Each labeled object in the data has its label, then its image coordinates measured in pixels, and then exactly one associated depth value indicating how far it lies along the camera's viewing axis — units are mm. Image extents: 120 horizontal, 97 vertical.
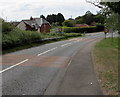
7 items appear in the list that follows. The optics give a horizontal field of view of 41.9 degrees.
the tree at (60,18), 90033
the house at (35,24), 52867
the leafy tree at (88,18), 85339
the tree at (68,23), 69118
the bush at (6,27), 17214
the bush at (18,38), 15132
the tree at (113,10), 7765
